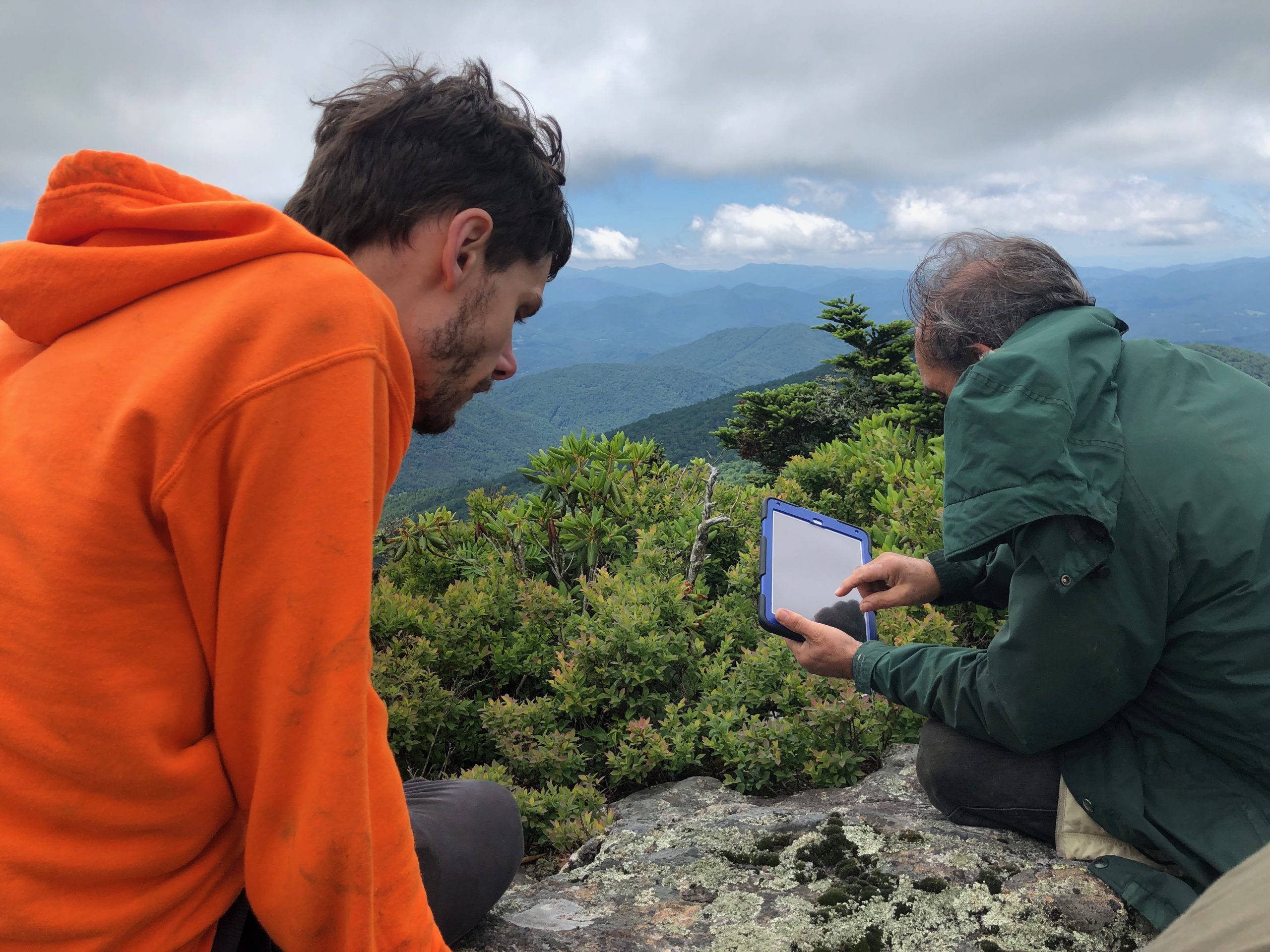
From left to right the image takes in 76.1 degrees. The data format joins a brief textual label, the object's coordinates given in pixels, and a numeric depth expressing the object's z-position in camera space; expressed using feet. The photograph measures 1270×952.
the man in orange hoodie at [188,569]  3.73
